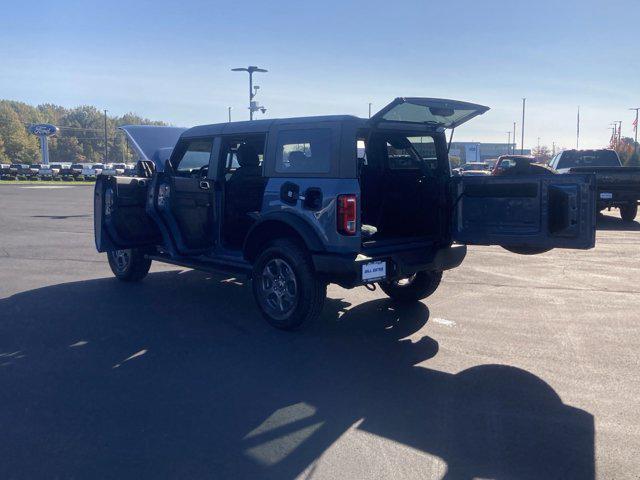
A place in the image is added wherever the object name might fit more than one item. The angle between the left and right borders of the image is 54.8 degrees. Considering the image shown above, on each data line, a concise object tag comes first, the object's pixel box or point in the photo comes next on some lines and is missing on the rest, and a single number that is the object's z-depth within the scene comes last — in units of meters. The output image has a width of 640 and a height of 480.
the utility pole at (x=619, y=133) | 73.72
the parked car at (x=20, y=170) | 57.70
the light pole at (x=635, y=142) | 65.54
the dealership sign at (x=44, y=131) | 72.06
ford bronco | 5.45
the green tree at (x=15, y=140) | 109.12
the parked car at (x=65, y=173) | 59.01
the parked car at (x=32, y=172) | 57.71
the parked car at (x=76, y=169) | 60.44
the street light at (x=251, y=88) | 26.11
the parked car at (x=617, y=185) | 15.32
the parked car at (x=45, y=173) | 59.17
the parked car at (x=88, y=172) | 61.81
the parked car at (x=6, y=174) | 57.25
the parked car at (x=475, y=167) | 46.62
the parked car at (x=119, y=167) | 70.49
